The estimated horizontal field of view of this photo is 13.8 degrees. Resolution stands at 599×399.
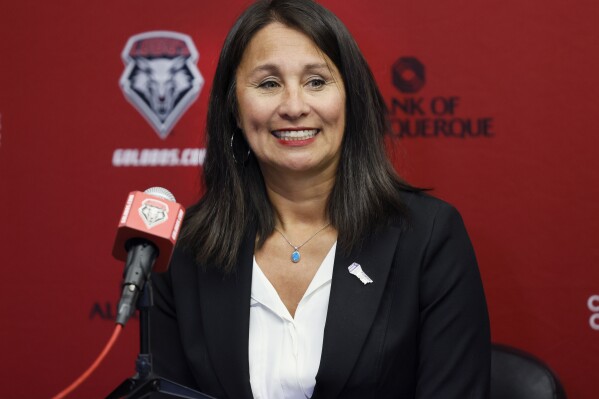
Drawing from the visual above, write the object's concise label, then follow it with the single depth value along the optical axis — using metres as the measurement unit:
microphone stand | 2.72
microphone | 2.71
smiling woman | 3.04
